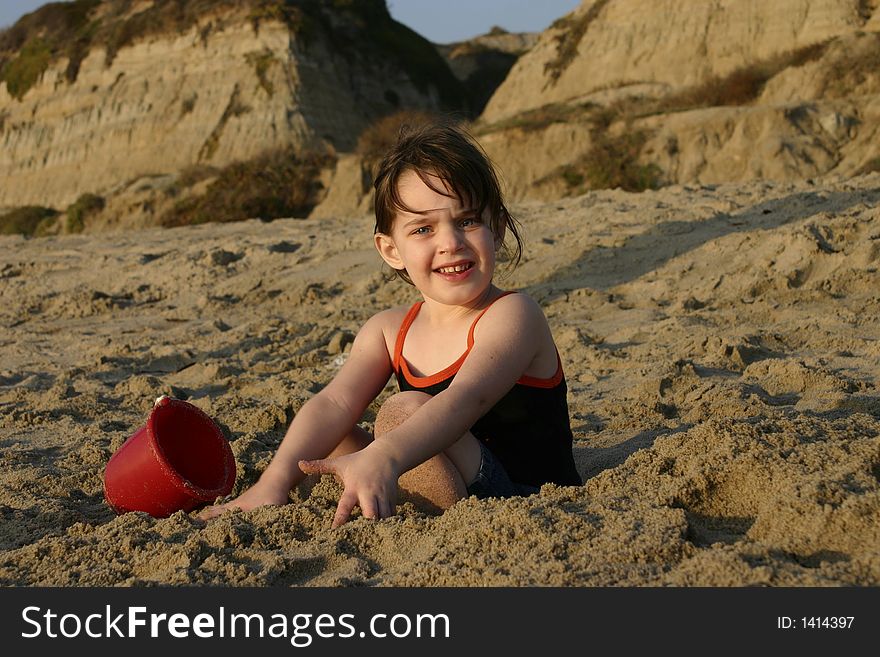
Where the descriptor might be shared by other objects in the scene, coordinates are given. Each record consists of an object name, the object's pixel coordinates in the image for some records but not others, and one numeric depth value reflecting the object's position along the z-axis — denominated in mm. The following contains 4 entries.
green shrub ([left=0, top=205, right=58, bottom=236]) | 18531
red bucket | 2480
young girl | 2232
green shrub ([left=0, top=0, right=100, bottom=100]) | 21781
